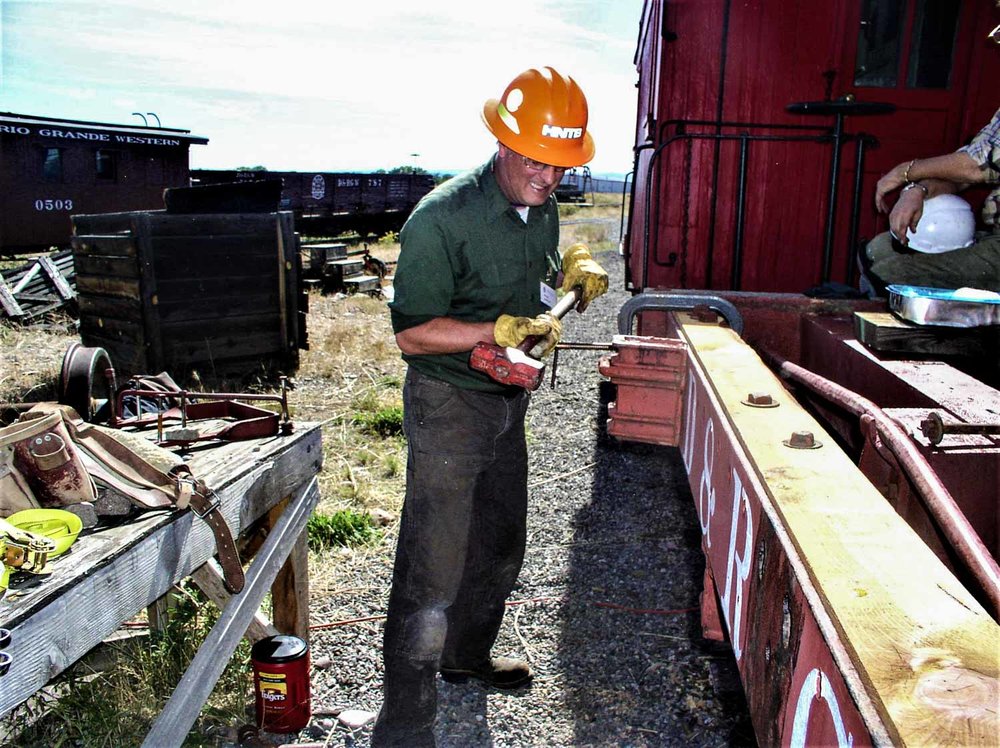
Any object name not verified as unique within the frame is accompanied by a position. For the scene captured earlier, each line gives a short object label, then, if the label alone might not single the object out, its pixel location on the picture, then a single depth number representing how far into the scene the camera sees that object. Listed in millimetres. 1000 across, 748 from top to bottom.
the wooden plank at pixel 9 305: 10633
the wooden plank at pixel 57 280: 11531
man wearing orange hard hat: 2713
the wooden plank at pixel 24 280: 11235
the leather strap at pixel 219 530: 2207
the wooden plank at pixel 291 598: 3352
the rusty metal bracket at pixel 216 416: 2857
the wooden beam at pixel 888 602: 888
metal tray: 2445
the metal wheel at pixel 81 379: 3387
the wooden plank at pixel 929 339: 2590
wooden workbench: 1631
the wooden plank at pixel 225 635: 2148
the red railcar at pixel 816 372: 1067
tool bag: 1948
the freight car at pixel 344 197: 22984
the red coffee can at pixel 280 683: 2949
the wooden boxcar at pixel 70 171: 16516
